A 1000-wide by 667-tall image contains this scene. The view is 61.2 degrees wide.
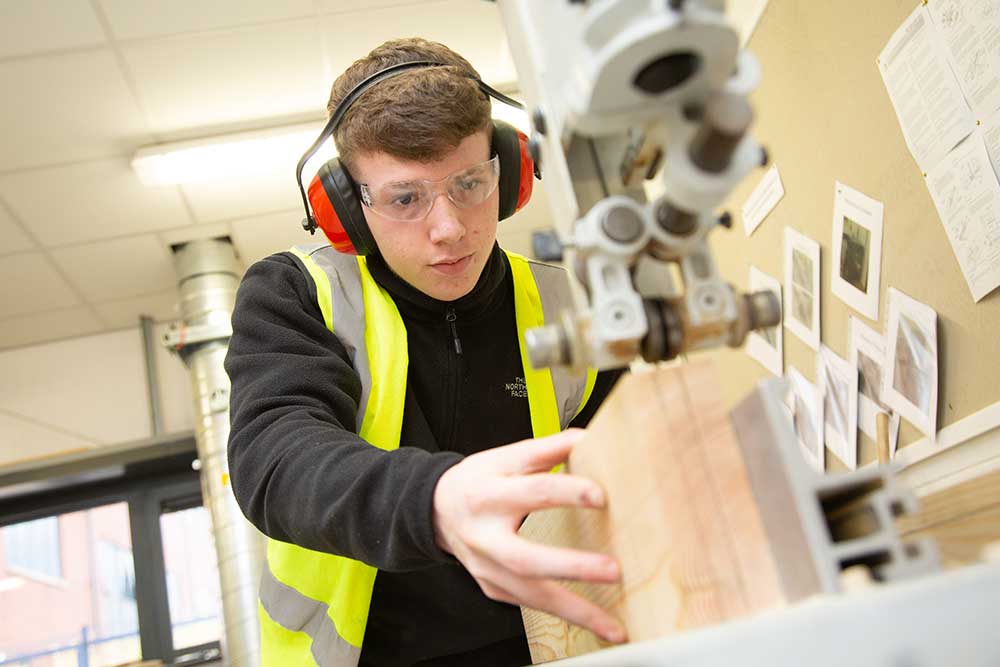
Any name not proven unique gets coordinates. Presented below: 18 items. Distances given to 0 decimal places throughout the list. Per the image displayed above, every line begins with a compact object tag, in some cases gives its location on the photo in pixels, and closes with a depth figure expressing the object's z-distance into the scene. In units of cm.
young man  103
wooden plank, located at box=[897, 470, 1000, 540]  73
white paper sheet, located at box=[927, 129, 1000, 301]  129
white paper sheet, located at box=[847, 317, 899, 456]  161
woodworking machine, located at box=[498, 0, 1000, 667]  40
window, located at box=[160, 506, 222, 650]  493
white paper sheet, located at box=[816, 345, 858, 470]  175
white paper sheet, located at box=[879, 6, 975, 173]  137
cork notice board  138
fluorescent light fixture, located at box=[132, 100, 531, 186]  366
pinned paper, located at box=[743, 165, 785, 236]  202
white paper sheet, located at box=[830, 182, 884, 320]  162
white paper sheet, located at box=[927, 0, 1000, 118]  128
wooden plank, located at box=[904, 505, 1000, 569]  64
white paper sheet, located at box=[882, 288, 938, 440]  146
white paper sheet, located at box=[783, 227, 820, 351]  188
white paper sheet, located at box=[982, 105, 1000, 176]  128
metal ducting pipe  377
